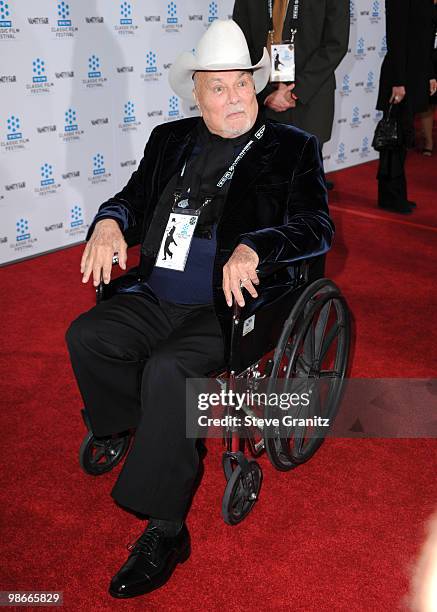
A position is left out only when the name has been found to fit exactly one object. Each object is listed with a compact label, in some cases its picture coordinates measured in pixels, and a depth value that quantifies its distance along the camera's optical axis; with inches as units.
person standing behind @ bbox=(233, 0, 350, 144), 146.9
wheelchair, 81.0
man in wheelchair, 77.9
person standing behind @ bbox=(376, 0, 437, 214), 186.9
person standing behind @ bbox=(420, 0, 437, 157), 275.9
